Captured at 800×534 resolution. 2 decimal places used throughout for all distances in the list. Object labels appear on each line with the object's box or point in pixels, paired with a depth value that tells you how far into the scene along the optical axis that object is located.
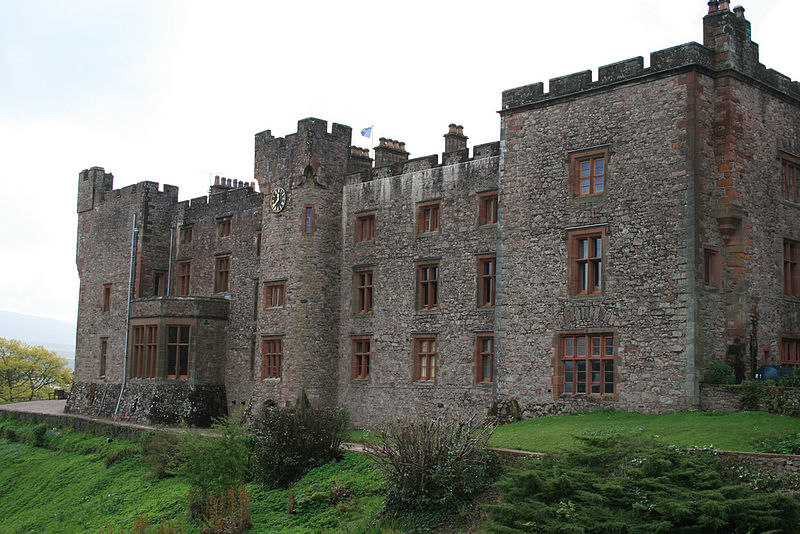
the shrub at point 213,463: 21.05
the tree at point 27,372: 59.31
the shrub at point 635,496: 12.88
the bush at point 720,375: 19.88
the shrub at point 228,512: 19.67
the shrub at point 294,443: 21.47
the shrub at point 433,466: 16.91
